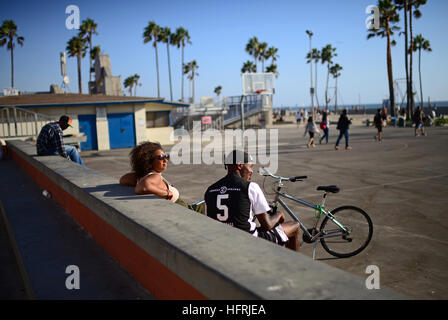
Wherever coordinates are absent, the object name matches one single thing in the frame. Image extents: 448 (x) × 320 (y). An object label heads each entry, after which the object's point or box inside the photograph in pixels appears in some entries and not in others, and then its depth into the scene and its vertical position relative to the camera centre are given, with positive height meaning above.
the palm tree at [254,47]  79.25 +15.92
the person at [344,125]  18.78 -0.14
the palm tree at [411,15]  38.62 +10.59
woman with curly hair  4.31 -0.41
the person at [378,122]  21.32 -0.06
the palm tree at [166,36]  71.25 +17.45
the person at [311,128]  20.83 -0.26
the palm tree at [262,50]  79.19 +15.19
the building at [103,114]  26.23 +1.15
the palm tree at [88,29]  57.62 +15.25
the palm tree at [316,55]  89.38 +15.58
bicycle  5.46 -1.53
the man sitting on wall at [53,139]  8.38 -0.15
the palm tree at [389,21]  40.84 +10.44
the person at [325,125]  21.64 -0.12
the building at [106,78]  37.88 +5.22
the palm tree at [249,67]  89.06 +13.50
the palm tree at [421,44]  65.04 +12.68
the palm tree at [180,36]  79.19 +18.75
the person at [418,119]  23.50 +0.03
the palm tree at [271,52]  79.81 +14.87
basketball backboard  27.58 +3.08
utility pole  51.63 +7.28
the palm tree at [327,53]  86.62 +15.44
